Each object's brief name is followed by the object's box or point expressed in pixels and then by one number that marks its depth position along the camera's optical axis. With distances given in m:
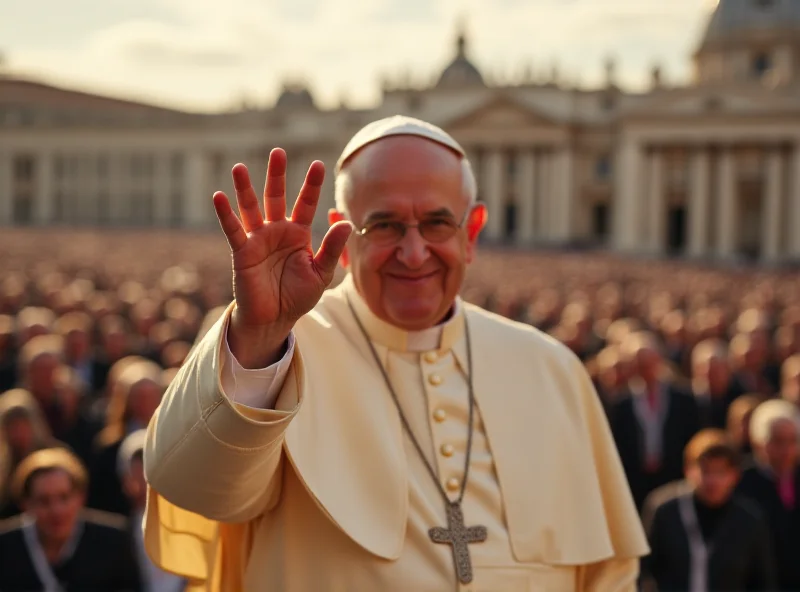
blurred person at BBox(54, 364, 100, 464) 8.26
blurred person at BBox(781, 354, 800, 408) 9.12
